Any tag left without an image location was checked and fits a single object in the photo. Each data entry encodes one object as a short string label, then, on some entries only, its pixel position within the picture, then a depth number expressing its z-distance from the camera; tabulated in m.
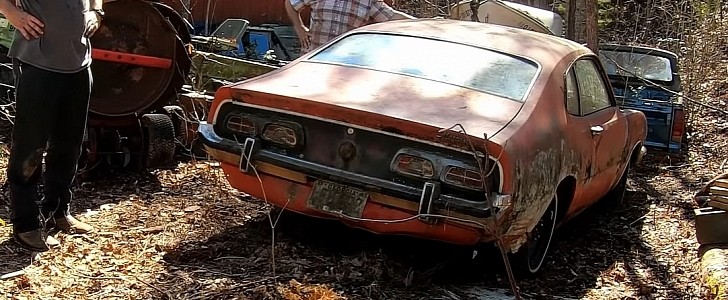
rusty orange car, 4.32
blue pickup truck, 9.39
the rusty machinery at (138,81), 6.58
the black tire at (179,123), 7.12
